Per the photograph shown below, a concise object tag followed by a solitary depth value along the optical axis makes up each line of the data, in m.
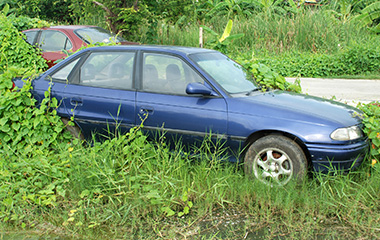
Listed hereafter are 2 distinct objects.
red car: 10.66
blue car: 4.44
